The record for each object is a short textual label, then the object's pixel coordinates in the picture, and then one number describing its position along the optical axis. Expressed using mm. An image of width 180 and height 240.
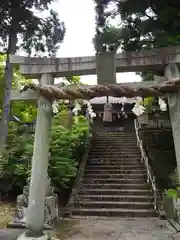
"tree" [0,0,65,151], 8837
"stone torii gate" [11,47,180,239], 3227
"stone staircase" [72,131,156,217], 5613
